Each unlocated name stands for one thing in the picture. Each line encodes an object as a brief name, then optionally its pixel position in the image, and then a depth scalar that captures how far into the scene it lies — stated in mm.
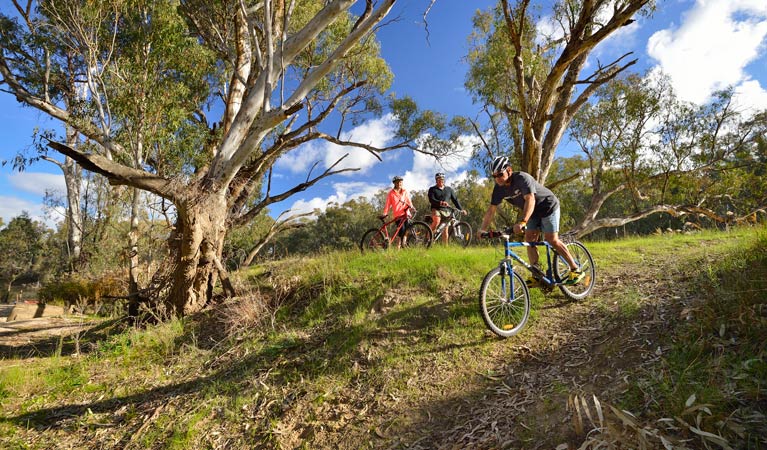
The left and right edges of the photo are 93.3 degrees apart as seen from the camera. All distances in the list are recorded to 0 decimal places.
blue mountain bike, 4203
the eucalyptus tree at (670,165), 14227
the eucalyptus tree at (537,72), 7035
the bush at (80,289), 13453
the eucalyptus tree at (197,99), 6703
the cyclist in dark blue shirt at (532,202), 4551
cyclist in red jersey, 8523
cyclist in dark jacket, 8664
